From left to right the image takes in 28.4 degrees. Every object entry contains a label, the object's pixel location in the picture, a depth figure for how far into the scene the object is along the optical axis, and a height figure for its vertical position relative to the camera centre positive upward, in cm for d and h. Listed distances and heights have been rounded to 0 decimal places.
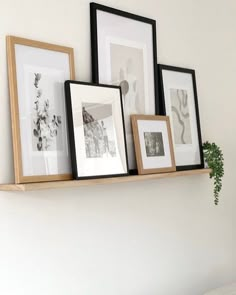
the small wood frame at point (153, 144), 194 +12
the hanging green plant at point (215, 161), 229 +3
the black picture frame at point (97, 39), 184 +56
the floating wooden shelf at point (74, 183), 149 -2
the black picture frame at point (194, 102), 214 +32
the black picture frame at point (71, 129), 166 +17
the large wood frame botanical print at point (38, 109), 157 +25
